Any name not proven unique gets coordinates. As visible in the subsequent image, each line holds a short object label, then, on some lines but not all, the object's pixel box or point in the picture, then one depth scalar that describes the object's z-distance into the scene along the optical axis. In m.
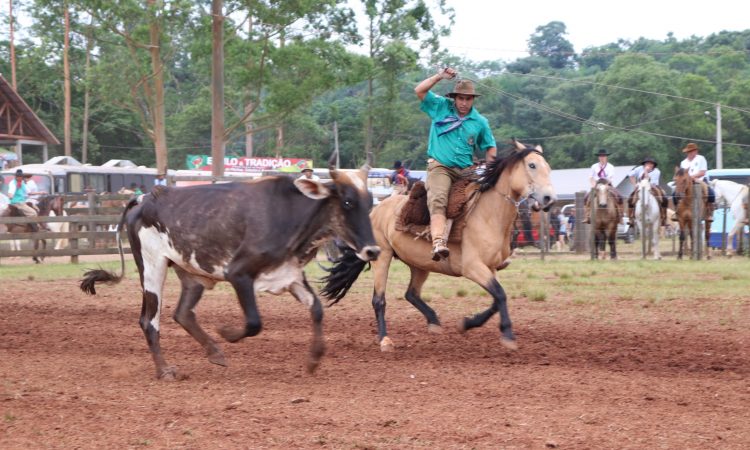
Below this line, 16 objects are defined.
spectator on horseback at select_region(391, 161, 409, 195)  17.29
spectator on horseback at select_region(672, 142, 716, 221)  22.22
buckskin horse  9.88
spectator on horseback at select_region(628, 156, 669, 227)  22.78
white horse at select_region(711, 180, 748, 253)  23.16
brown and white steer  8.58
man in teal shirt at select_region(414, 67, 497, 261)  10.16
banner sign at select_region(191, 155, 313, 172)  49.78
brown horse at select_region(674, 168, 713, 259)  21.94
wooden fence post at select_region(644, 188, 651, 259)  22.23
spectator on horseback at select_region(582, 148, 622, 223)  22.53
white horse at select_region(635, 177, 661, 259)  22.62
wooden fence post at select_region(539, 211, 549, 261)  22.98
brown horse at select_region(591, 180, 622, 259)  22.30
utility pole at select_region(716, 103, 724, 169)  51.59
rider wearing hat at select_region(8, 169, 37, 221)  24.86
